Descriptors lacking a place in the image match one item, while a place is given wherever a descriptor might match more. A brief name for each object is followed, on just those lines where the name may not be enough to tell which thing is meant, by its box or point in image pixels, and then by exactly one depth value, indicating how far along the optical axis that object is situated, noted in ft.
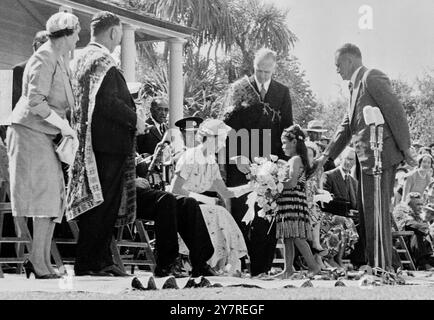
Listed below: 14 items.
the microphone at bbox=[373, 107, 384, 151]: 28.63
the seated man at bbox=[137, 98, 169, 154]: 37.65
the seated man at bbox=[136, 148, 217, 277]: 28.50
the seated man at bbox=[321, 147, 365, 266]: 38.93
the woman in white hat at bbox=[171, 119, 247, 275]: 31.91
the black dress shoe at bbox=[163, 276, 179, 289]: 23.50
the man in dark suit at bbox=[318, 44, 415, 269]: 29.76
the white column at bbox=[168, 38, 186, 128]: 63.52
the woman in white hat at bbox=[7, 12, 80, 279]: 25.90
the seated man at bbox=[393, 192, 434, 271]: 44.01
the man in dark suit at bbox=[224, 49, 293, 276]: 33.96
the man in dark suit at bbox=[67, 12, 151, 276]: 27.07
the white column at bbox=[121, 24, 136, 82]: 57.47
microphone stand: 28.25
